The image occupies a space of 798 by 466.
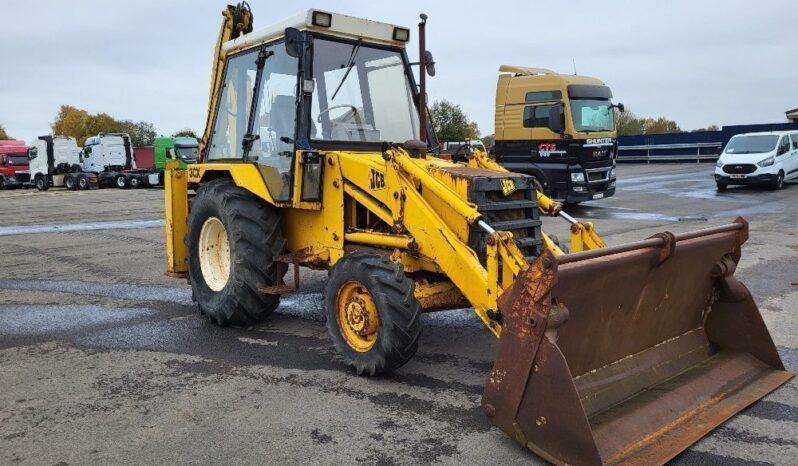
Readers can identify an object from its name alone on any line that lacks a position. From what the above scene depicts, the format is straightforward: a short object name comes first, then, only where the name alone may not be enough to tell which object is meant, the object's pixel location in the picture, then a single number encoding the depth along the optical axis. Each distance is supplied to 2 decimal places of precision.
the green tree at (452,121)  45.09
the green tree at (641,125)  58.53
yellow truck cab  16.12
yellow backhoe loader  3.59
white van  21.23
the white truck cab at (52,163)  36.53
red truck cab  37.94
